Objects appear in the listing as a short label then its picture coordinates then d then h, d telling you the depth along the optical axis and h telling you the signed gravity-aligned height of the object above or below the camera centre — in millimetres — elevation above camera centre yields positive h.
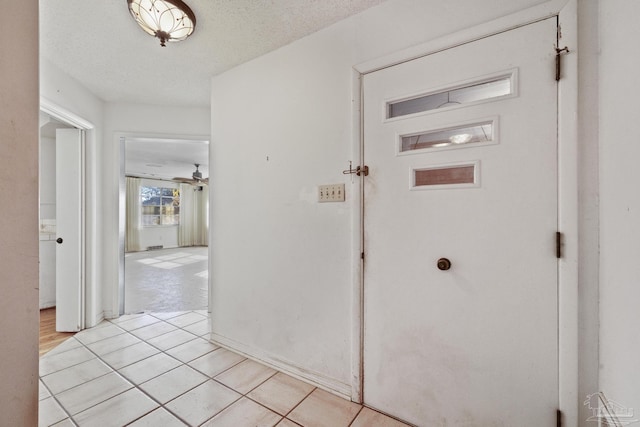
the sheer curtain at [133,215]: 7777 -85
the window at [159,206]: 8334 +230
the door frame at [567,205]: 1065 +31
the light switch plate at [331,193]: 1696 +135
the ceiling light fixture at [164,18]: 1505 +1250
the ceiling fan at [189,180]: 8730 +1159
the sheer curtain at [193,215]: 9273 -107
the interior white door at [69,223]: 2627 -113
